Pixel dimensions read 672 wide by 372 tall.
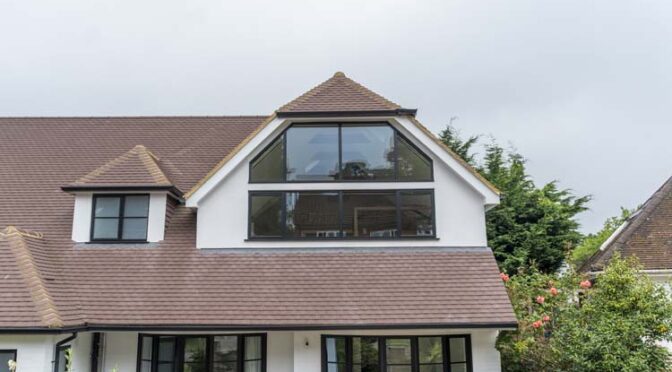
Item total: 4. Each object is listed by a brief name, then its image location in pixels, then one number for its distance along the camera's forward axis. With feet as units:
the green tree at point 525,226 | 71.00
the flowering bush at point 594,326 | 31.45
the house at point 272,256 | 31.91
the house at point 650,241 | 48.67
